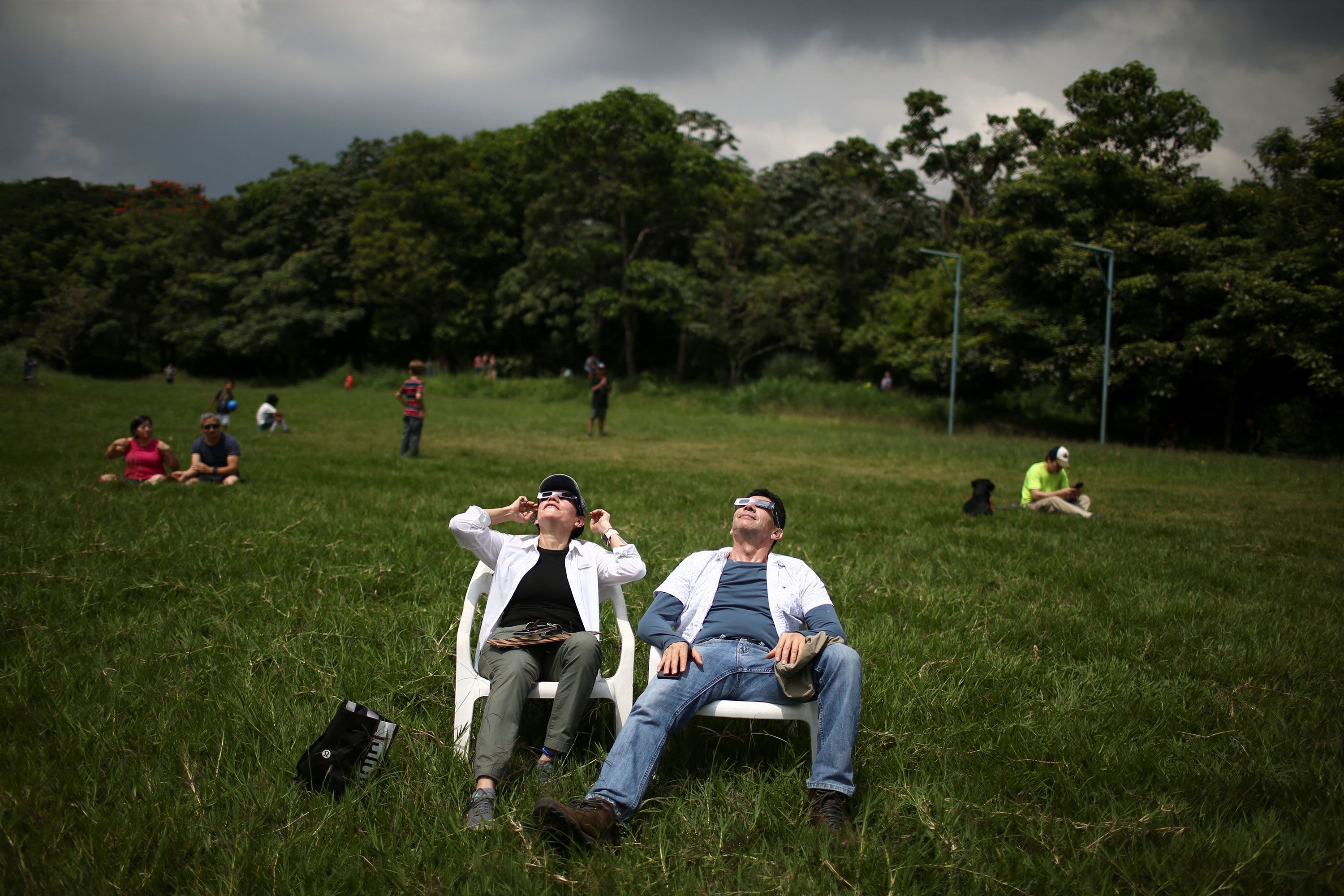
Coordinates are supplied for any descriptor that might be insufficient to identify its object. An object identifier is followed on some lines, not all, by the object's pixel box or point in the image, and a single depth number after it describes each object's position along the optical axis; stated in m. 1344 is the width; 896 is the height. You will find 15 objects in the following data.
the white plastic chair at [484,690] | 3.66
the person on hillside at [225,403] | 19.98
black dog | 10.44
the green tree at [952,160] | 42.78
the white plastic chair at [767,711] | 3.44
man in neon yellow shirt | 10.78
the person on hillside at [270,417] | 19.61
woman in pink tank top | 10.01
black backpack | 3.24
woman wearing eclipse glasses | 3.47
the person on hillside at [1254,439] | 24.50
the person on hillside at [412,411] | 14.86
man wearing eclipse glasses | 3.07
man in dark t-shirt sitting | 10.30
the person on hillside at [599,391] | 21.28
